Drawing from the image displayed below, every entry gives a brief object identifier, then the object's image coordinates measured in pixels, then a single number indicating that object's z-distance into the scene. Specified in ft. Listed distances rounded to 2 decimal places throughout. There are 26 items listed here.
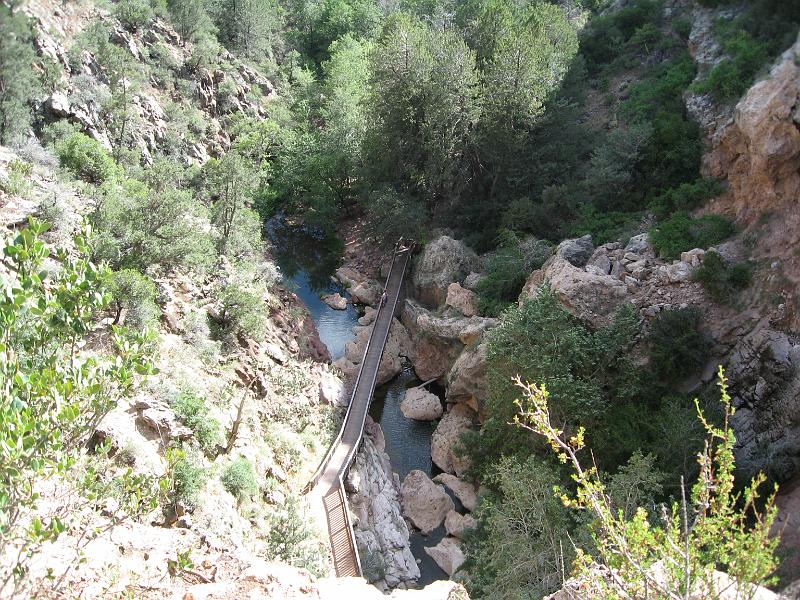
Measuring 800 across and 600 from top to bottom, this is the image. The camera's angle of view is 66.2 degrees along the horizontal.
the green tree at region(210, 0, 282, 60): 141.49
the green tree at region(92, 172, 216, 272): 60.12
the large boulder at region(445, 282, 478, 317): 74.80
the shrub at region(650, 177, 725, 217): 67.00
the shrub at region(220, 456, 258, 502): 46.39
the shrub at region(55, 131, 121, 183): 76.28
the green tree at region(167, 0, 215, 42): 122.83
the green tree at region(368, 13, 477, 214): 88.02
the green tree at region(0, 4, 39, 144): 70.79
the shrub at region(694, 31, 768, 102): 71.31
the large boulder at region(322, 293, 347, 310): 94.07
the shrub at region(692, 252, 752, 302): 55.47
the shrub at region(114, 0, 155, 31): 109.70
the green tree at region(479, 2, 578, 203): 87.30
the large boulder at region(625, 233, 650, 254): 65.31
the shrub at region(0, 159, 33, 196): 60.59
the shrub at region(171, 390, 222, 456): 47.55
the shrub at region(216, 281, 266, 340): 64.13
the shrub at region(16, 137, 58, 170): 71.10
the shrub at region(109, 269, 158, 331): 53.42
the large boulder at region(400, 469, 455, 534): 59.47
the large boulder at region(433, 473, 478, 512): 60.49
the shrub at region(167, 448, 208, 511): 39.88
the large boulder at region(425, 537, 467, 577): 53.72
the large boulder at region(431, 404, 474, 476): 65.10
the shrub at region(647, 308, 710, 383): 53.52
